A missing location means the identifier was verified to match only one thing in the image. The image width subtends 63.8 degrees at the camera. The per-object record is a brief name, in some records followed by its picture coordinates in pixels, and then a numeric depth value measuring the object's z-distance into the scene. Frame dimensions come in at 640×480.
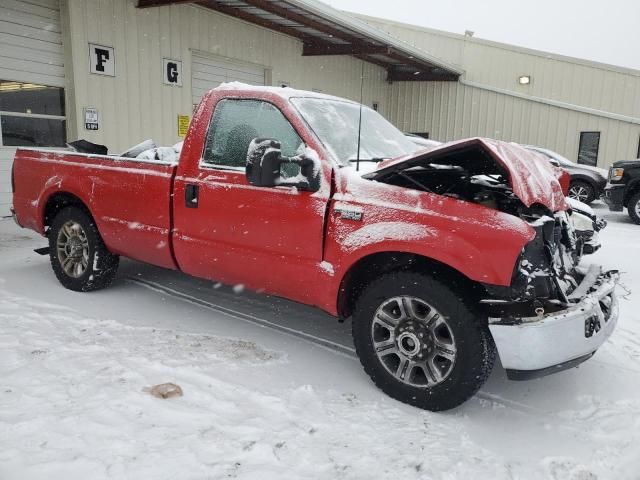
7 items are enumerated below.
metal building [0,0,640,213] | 8.87
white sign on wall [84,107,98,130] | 9.26
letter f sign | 9.31
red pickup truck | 2.73
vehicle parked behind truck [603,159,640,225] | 10.43
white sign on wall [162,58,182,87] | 10.60
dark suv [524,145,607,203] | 12.61
